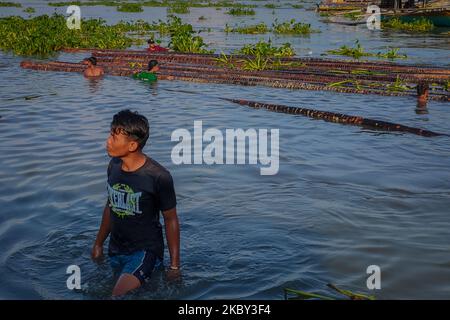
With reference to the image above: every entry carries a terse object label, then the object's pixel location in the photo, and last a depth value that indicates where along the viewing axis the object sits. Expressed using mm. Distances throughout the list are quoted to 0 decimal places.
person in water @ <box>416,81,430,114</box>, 13086
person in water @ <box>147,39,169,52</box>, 20641
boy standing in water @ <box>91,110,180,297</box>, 4539
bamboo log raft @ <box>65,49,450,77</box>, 16594
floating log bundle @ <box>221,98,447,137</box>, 10503
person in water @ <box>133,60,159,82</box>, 16094
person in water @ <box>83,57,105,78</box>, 16641
